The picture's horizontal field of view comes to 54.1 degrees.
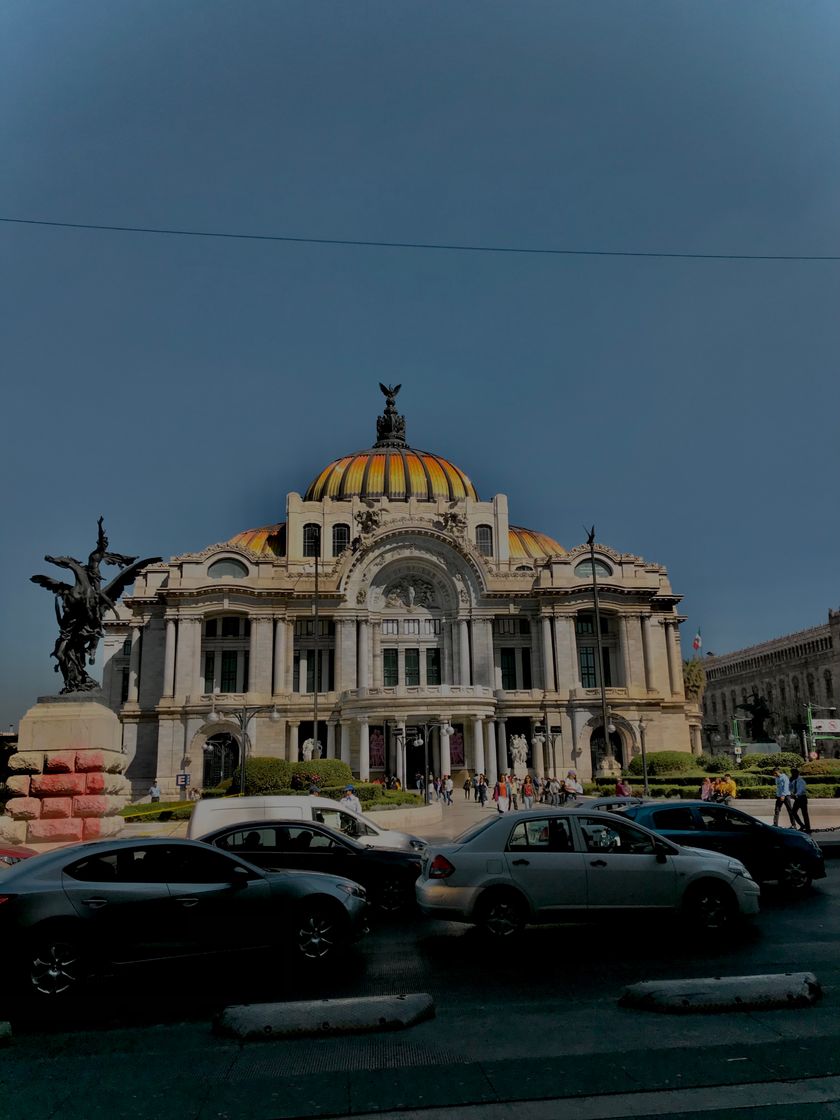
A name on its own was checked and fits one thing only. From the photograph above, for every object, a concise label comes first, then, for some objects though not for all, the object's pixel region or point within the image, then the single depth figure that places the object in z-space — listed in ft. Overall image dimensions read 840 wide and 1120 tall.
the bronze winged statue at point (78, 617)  64.80
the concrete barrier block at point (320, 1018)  24.08
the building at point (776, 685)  316.60
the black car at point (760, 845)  49.39
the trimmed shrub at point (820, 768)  121.80
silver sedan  36.50
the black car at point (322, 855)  44.70
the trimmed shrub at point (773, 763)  136.15
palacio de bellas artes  181.78
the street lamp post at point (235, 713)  181.48
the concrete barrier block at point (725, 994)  25.29
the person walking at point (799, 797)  75.05
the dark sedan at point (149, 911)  29.35
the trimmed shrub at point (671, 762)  158.40
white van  53.16
